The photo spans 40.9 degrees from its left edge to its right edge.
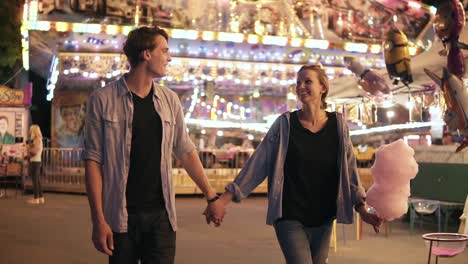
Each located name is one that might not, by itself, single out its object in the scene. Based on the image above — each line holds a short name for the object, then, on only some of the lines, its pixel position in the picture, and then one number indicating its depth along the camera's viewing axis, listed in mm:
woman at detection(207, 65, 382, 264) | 3752
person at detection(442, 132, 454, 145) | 12103
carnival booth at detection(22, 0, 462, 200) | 17812
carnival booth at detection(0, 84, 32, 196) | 20562
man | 3301
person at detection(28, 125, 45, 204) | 14031
